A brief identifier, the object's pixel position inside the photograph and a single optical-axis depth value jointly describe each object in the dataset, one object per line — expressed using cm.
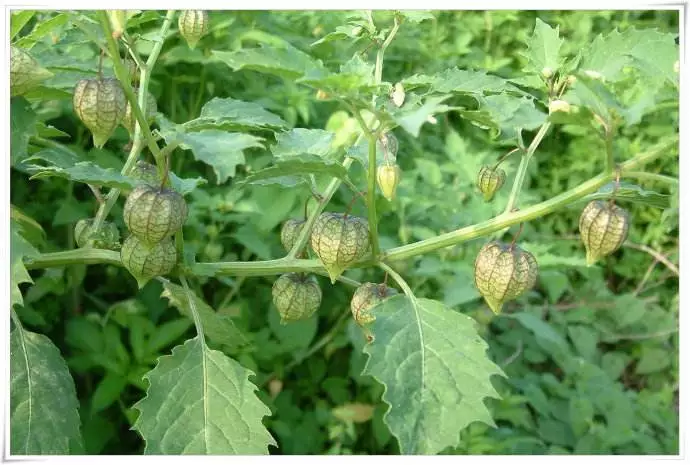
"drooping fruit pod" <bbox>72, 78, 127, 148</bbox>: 34
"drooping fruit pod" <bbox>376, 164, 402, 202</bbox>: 33
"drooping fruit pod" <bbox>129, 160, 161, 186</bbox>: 36
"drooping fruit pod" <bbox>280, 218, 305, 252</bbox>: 38
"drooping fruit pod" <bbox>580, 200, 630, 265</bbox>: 35
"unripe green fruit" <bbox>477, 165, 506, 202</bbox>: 38
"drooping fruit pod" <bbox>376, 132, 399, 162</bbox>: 33
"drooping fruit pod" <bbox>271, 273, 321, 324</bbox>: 38
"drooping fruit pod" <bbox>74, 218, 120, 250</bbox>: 36
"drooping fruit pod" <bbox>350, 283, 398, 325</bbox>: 36
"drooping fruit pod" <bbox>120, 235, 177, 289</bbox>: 33
